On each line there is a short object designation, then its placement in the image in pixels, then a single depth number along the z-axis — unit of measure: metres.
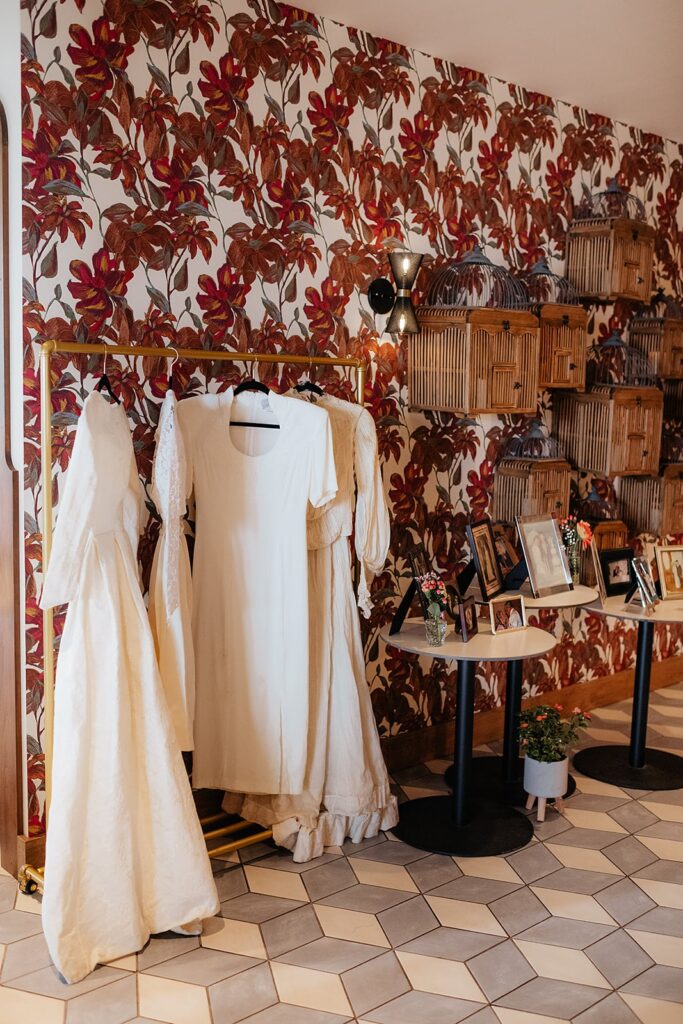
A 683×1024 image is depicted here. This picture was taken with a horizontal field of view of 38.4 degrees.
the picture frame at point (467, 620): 3.48
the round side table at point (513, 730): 3.83
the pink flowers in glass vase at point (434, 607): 3.43
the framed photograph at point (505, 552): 4.01
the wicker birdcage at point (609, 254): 4.32
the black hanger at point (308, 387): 3.41
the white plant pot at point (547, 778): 3.62
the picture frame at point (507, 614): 3.59
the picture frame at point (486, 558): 3.69
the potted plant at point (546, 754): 3.62
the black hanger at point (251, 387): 3.23
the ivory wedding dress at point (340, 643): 3.37
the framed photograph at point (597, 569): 4.23
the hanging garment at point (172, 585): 2.92
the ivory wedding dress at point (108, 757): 2.70
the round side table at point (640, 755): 4.00
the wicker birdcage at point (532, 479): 4.12
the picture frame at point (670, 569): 4.30
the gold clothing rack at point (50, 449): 2.81
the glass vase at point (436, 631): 3.43
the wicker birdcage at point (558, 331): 4.06
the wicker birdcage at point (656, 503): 4.59
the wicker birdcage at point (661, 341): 4.68
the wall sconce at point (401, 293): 3.68
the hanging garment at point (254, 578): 3.19
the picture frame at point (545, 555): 3.91
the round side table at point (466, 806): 3.37
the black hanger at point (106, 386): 2.95
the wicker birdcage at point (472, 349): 3.70
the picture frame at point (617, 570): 4.28
